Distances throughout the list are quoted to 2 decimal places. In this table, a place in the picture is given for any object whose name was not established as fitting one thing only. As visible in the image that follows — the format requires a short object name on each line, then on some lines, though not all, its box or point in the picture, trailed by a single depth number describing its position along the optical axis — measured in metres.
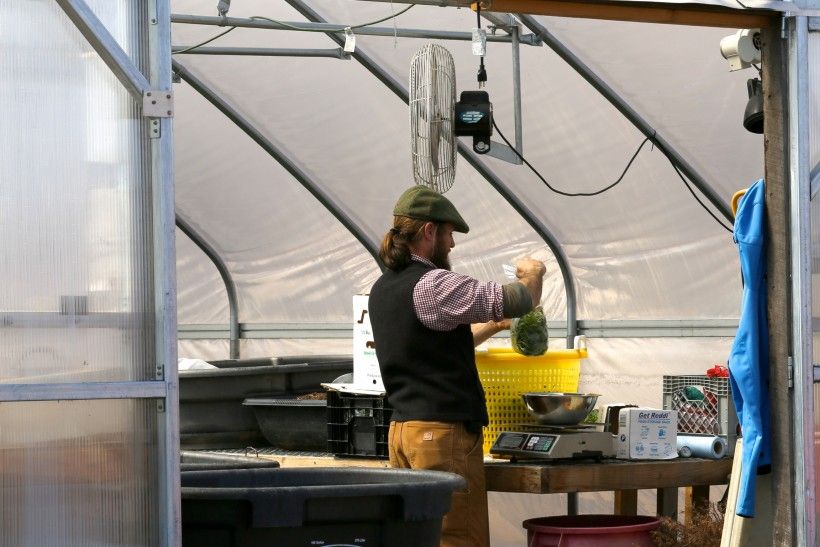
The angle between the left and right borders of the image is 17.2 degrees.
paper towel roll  9.13
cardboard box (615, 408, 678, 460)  8.84
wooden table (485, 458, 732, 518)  8.30
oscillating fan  9.48
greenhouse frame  5.99
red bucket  8.61
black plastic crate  9.28
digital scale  8.42
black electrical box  9.77
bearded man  7.89
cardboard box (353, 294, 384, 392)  9.36
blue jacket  7.45
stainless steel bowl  8.69
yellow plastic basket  8.99
